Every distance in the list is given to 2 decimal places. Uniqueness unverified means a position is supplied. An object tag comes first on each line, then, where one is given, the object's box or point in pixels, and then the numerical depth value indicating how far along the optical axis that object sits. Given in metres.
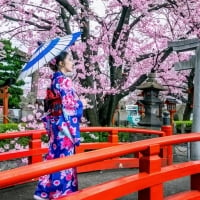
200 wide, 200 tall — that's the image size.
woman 2.88
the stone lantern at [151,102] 8.69
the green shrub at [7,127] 7.74
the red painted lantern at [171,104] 11.59
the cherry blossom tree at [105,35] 7.12
